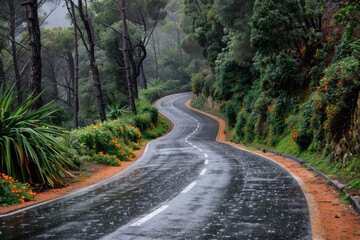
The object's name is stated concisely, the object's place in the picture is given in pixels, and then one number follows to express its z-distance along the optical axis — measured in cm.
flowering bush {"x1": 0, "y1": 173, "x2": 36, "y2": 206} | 928
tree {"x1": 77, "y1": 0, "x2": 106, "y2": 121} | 2671
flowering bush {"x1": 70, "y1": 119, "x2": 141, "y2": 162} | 1709
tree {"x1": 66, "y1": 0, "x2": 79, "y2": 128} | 3158
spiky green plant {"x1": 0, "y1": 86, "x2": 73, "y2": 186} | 1051
